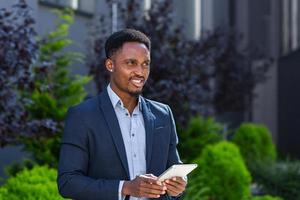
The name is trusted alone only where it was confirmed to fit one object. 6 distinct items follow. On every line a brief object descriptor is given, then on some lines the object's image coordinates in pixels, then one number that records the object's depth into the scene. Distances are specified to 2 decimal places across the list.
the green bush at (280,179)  12.80
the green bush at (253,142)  16.48
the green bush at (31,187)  6.12
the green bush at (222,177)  10.12
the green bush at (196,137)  13.27
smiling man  3.78
